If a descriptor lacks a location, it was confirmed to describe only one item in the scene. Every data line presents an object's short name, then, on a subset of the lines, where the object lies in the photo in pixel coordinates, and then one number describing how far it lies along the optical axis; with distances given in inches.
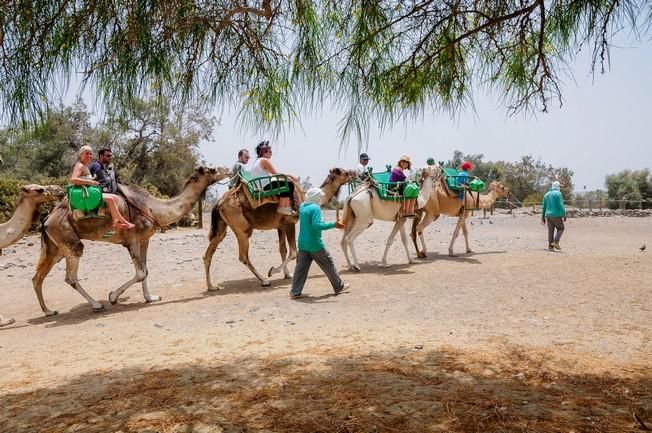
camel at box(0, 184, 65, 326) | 275.4
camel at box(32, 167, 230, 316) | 286.4
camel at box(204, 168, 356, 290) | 339.6
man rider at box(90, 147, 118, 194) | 290.8
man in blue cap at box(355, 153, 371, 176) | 394.0
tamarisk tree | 114.8
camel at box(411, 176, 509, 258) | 454.3
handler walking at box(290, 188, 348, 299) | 290.8
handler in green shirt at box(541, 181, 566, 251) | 490.9
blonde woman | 272.4
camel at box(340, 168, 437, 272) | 387.5
